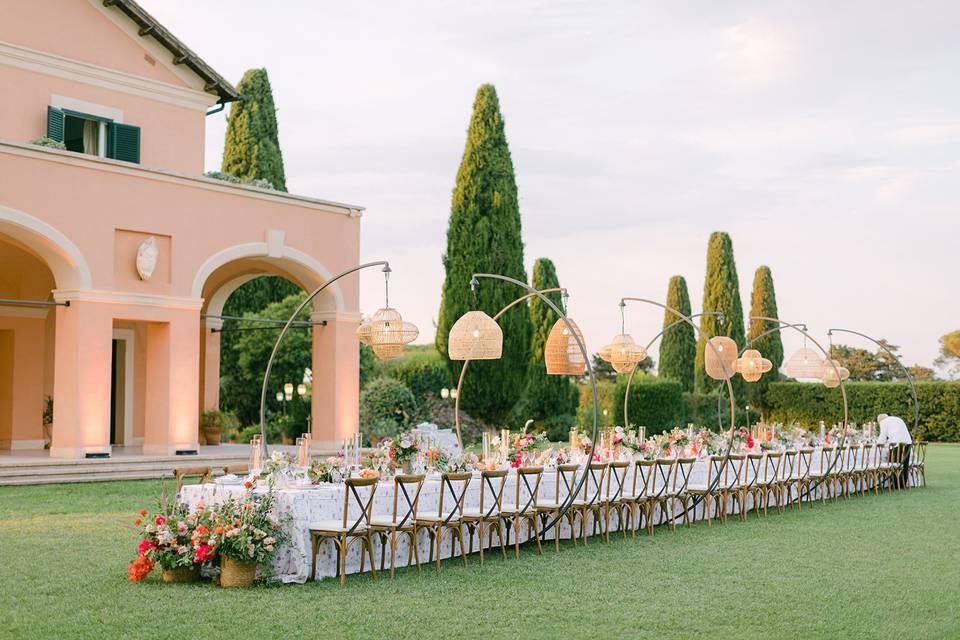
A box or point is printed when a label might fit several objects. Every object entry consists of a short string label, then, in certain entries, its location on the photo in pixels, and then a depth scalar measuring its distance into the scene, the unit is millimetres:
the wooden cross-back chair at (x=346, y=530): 8102
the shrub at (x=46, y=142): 16531
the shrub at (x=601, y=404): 28312
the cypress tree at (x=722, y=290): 34781
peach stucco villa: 15695
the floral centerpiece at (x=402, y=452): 9602
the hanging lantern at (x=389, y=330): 12328
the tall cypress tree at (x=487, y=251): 26797
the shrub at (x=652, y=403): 27969
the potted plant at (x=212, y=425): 20688
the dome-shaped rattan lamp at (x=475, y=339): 11953
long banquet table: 8109
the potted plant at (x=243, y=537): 7707
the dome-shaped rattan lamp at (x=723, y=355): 17672
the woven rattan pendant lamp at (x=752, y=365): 17781
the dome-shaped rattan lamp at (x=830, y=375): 18641
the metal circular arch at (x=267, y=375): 10806
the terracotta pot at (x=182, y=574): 7926
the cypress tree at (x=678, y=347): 36281
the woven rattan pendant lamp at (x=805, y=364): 18234
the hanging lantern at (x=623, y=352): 14664
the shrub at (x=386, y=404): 24016
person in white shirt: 17141
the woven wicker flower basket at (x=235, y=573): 7812
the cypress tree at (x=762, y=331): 34750
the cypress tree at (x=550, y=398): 28531
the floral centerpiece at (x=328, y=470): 8688
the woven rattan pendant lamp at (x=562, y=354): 13781
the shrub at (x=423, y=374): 27328
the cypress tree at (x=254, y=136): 30094
